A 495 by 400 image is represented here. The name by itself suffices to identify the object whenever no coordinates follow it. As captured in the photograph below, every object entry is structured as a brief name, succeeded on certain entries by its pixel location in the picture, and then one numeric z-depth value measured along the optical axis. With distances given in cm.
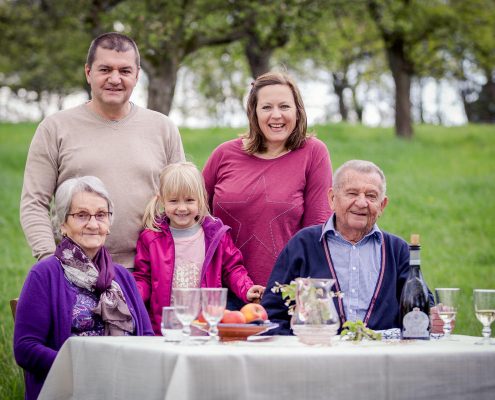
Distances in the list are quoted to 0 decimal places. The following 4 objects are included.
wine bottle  401
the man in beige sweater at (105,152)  509
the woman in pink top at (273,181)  532
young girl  502
